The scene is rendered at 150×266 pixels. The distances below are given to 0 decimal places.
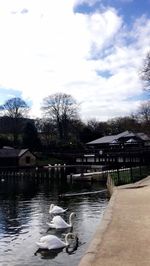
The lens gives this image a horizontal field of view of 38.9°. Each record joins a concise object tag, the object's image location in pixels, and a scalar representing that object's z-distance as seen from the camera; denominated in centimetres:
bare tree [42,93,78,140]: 5424
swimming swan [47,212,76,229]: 1031
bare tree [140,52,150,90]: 2487
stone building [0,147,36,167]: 4115
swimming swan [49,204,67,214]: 1266
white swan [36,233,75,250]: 823
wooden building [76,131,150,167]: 3151
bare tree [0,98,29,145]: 5254
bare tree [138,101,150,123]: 3960
